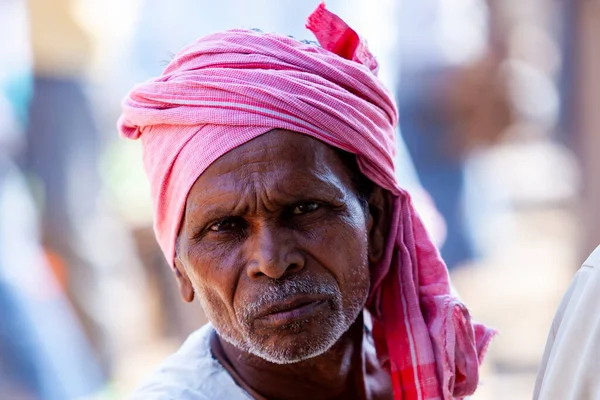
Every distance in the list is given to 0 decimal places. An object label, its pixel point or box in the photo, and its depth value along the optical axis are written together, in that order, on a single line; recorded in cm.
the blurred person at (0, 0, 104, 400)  1010
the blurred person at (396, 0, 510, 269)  1173
